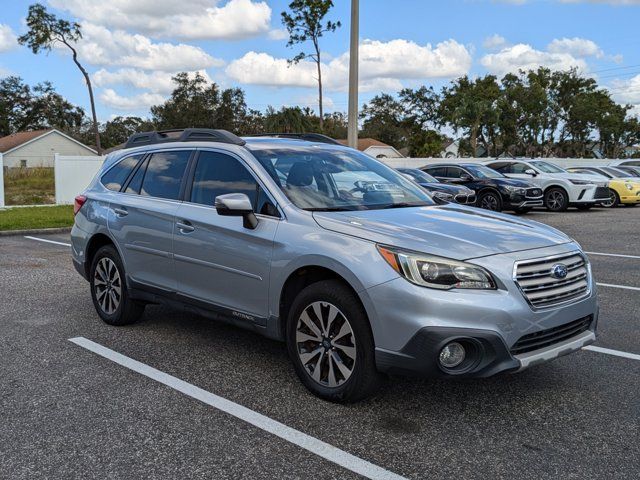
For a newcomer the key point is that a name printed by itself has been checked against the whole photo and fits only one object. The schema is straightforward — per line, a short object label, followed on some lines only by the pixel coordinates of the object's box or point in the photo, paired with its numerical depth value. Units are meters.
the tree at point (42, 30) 45.59
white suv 19.91
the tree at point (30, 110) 79.88
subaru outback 3.68
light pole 15.66
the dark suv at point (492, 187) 18.56
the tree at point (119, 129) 105.38
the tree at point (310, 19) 42.53
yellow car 22.52
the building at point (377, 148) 75.62
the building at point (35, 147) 64.81
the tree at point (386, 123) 93.31
